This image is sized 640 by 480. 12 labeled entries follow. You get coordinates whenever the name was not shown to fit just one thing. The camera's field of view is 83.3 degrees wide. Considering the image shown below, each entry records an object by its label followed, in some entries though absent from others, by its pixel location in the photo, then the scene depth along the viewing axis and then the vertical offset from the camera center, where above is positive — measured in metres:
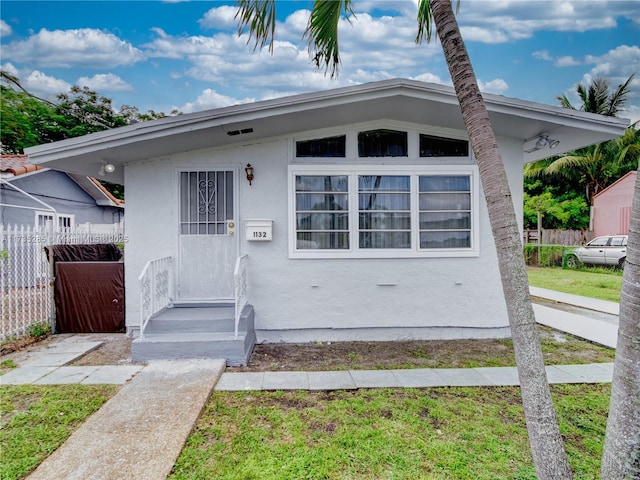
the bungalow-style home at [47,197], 10.80 +1.62
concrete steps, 4.90 -1.36
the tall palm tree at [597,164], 21.94 +4.69
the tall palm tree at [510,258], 2.04 -0.12
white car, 14.54 -0.66
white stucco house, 5.93 +0.22
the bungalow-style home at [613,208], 19.09 +1.65
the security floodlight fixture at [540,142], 5.85 +1.61
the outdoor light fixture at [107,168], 5.88 +1.21
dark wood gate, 6.33 -0.97
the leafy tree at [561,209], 23.55 +1.87
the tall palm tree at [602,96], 22.84 +9.13
